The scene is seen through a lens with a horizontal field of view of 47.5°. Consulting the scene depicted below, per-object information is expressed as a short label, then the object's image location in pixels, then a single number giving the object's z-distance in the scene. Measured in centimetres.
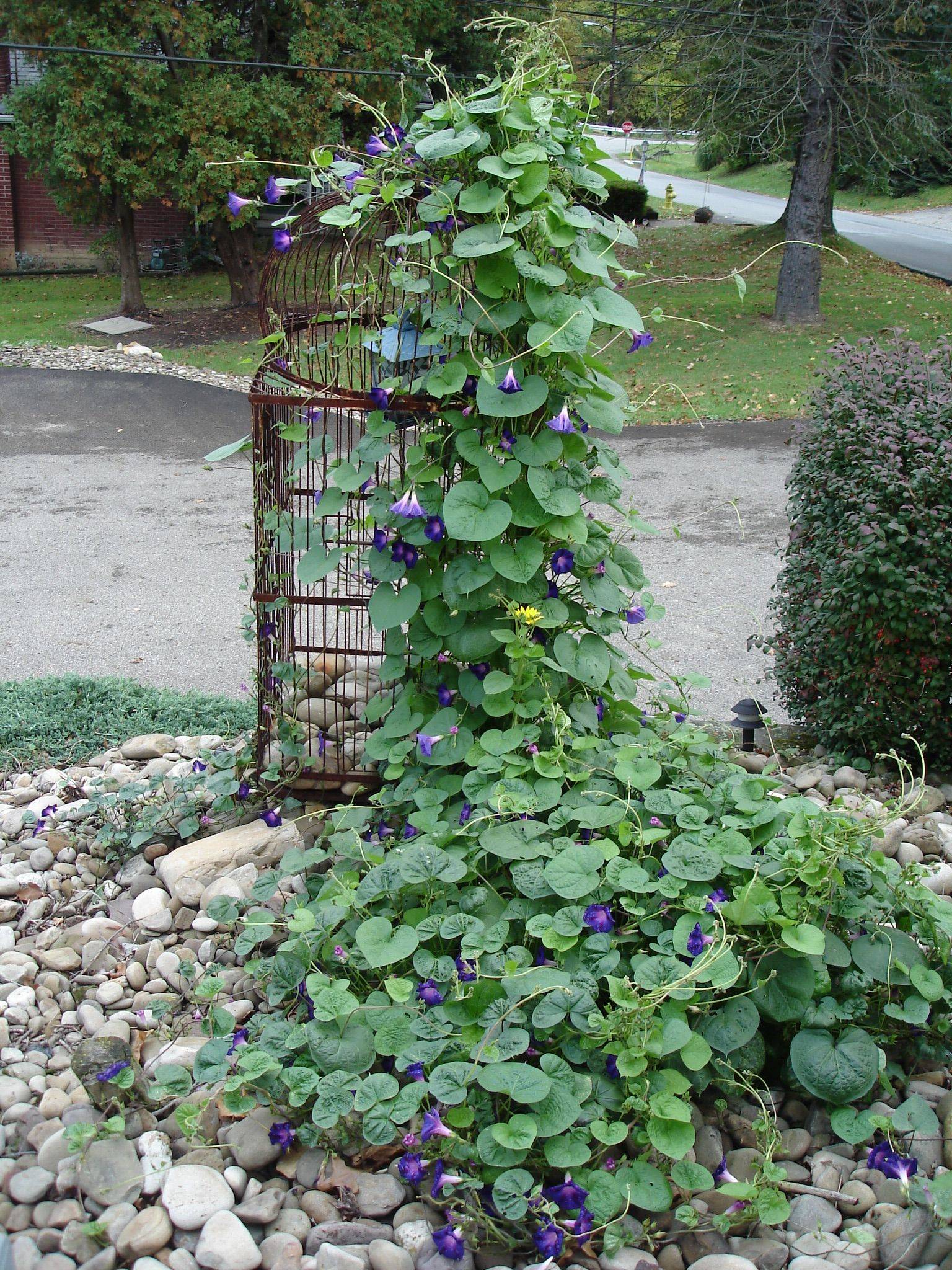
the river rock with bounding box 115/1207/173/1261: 197
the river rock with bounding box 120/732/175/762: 406
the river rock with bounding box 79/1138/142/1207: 208
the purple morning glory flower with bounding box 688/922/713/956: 219
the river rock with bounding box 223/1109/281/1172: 216
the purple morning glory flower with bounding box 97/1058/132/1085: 221
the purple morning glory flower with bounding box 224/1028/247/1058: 229
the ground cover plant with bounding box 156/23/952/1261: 210
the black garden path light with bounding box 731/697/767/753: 416
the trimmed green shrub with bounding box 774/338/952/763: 358
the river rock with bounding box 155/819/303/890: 313
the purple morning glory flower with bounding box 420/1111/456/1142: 199
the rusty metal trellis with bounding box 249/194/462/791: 303
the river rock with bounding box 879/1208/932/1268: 198
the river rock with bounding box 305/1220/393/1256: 200
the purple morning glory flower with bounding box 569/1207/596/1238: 196
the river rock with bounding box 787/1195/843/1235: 205
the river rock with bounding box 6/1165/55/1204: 208
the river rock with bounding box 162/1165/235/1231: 203
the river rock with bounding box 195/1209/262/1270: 195
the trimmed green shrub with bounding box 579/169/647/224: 2573
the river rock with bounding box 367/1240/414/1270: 193
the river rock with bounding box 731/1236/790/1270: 199
